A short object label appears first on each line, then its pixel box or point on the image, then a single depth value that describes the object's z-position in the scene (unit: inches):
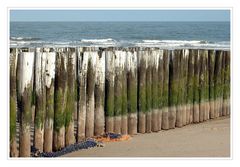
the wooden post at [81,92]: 305.7
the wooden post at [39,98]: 284.7
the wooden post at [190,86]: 371.6
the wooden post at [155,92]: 345.1
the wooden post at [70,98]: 298.5
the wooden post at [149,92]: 341.4
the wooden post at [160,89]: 349.1
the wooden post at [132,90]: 331.9
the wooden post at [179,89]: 361.4
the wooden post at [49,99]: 288.8
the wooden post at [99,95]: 316.5
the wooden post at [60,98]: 293.7
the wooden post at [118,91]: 325.1
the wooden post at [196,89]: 376.8
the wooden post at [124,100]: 328.8
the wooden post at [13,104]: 273.0
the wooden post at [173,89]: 358.0
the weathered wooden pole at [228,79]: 405.4
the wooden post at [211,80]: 390.6
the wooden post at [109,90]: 321.1
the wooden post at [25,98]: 277.7
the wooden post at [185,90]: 366.6
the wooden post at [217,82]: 396.8
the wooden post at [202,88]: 382.3
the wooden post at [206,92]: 387.2
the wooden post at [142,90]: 336.8
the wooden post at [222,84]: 402.0
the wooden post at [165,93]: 353.1
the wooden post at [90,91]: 310.8
